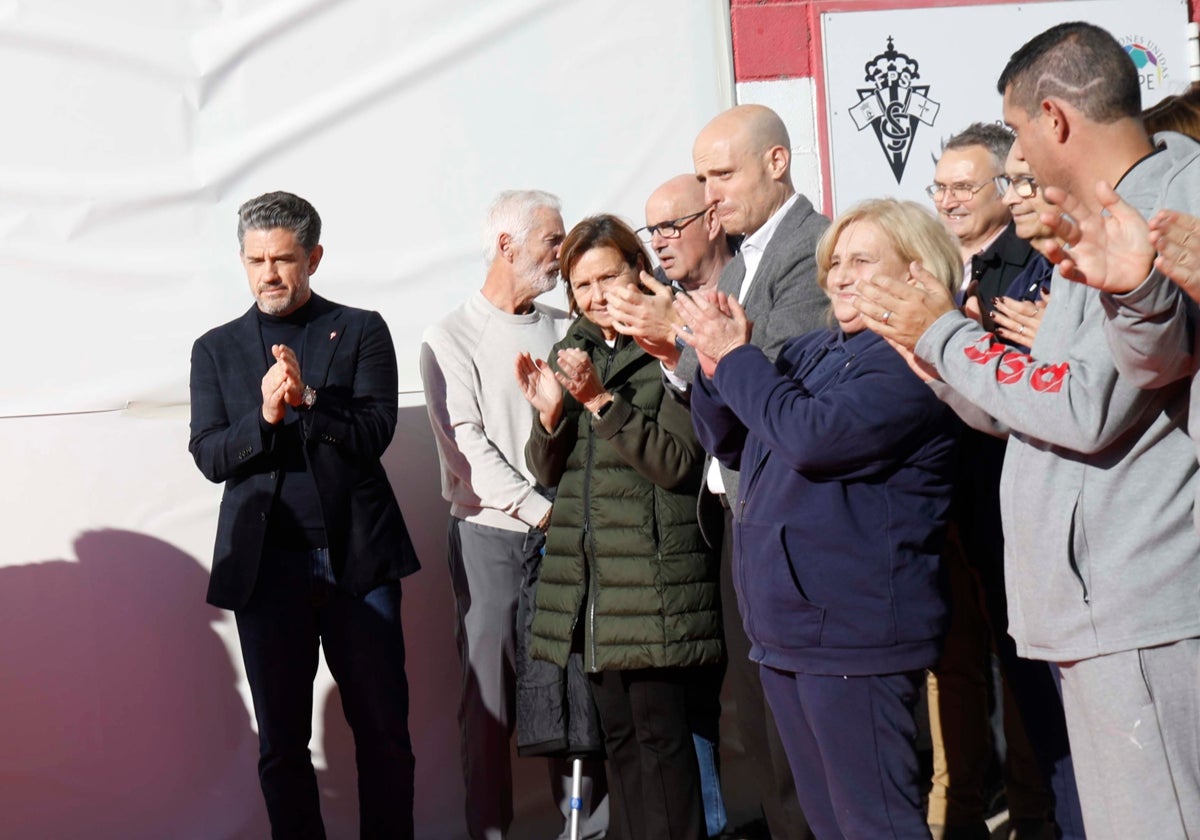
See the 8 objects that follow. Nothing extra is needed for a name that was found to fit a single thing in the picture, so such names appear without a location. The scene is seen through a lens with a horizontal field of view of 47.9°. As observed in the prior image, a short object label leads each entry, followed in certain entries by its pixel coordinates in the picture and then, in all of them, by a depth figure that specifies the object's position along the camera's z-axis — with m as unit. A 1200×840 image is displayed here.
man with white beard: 3.75
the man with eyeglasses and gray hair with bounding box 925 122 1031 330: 3.52
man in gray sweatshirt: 1.79
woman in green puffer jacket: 3.04
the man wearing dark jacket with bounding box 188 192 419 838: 3.32
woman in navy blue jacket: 2.28
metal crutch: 3.38
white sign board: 4.38
